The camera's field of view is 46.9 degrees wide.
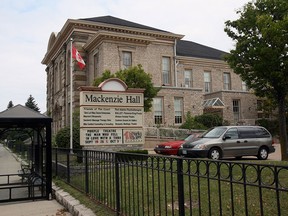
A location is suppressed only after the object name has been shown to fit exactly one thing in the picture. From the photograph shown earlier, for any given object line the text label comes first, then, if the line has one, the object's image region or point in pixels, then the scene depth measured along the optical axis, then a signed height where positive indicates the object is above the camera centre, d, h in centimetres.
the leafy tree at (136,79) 2678 +429
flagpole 1711 -17
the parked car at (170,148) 1980 -100
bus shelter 891 -48
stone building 3331 +740
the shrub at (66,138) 1864 -27
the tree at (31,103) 7125 +669
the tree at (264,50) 1390 +352
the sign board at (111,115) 1266 +68
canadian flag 1859 +429
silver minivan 1494 -62
